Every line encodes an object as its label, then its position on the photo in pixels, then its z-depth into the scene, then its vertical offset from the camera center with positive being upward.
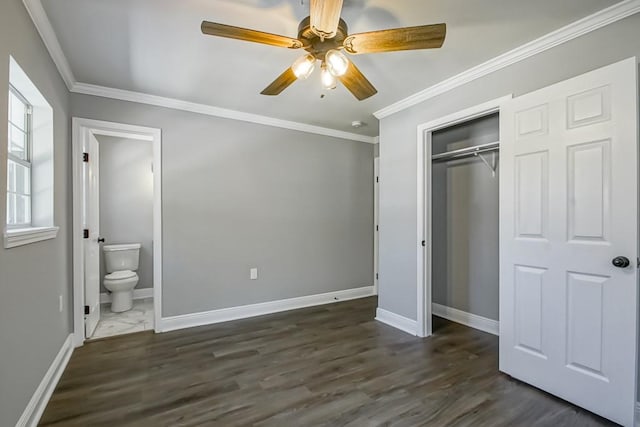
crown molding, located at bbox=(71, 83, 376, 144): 2.88 +1.14
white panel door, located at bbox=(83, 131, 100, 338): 2.93 -0.21
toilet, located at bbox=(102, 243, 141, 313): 3.71 -0.75
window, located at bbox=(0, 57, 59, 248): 1.92 +0.37
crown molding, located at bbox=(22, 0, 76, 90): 1.74 +1.15
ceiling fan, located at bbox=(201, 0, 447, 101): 1.46 +0.90
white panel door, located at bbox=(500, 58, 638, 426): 1.71 -0.16
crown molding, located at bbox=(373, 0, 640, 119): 1.80 +1.16
